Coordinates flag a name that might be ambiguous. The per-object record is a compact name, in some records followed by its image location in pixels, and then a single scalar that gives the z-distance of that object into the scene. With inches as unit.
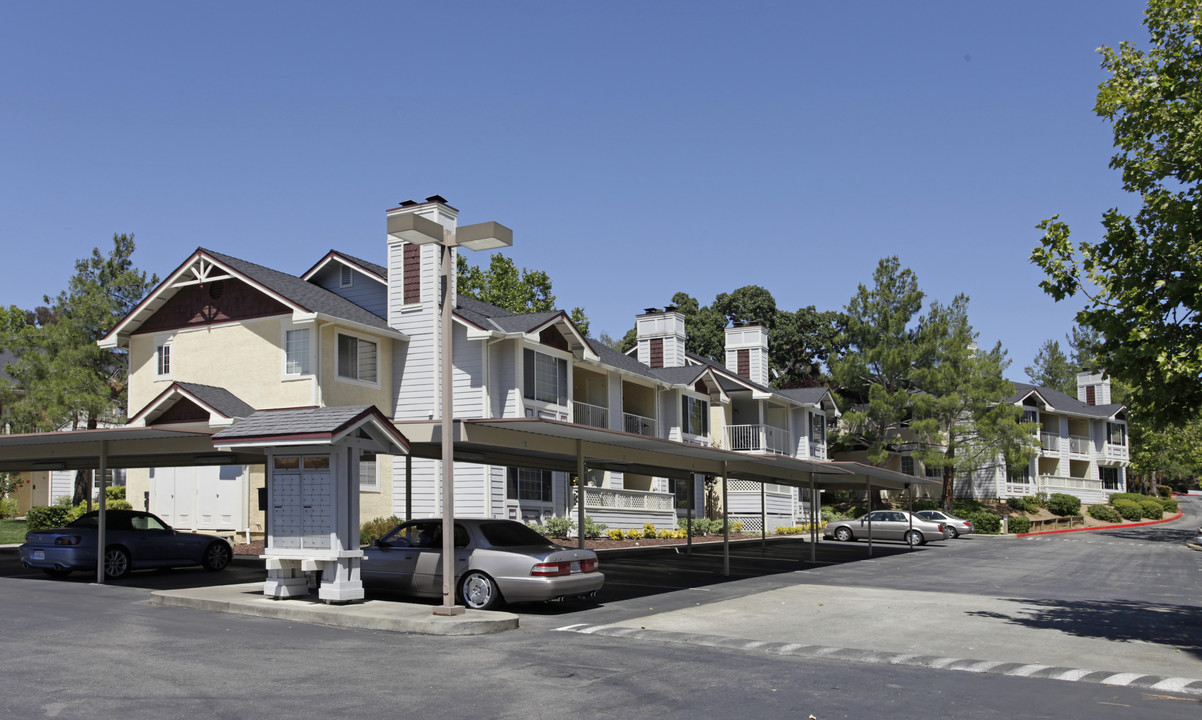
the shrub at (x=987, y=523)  1918.1
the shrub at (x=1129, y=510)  2399.1
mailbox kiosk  571.5
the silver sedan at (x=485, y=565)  580.4
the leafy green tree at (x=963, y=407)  1916.8
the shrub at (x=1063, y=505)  2237.9
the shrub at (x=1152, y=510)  2459.4
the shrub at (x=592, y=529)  1307.8
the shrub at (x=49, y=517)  1197.2
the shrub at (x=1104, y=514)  2321.6
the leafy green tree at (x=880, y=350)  2028.8
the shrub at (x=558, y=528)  1251.2
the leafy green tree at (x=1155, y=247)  479.2
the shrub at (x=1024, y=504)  2172.7
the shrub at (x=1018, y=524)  1971.0
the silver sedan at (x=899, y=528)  1573.6
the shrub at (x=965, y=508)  1978.3
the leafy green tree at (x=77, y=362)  1346.0
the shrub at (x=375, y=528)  1088.3
